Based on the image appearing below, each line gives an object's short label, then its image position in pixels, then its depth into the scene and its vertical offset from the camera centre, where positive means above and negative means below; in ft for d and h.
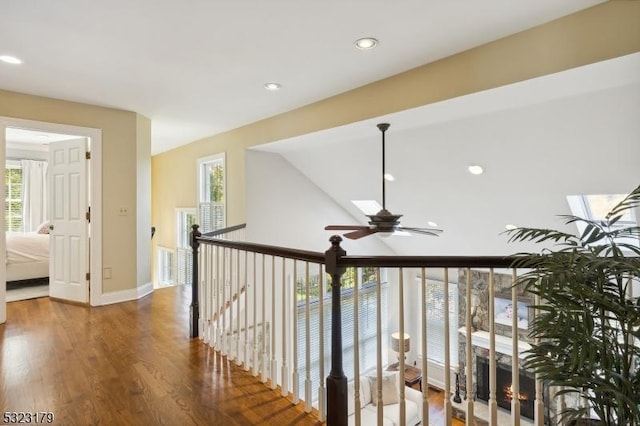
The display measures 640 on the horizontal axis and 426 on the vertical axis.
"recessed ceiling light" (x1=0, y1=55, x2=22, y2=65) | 9.85 +4.35
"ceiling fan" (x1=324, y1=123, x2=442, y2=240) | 10.91 -0.49
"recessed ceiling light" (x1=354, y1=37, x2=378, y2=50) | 8.71 +4.29
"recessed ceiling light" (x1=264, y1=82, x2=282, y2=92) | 11.89 +4.33
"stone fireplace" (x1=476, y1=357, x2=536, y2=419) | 20.97 -10.79
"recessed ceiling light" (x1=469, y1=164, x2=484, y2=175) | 13.60 +1.66
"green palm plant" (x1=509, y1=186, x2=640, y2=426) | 4.22 -1.47
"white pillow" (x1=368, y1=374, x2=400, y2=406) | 19.32 -9.89
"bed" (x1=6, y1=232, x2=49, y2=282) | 17.78 -2.35
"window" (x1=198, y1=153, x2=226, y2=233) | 20.34 +1.16
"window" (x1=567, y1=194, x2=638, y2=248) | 13.26 +0.18
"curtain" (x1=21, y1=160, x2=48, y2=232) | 24.39 +1.30
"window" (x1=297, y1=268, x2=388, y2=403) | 21.03 -7.94
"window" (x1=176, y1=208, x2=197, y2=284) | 23.94 -2.41
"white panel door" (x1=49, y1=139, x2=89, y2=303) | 14.75 -0.44
